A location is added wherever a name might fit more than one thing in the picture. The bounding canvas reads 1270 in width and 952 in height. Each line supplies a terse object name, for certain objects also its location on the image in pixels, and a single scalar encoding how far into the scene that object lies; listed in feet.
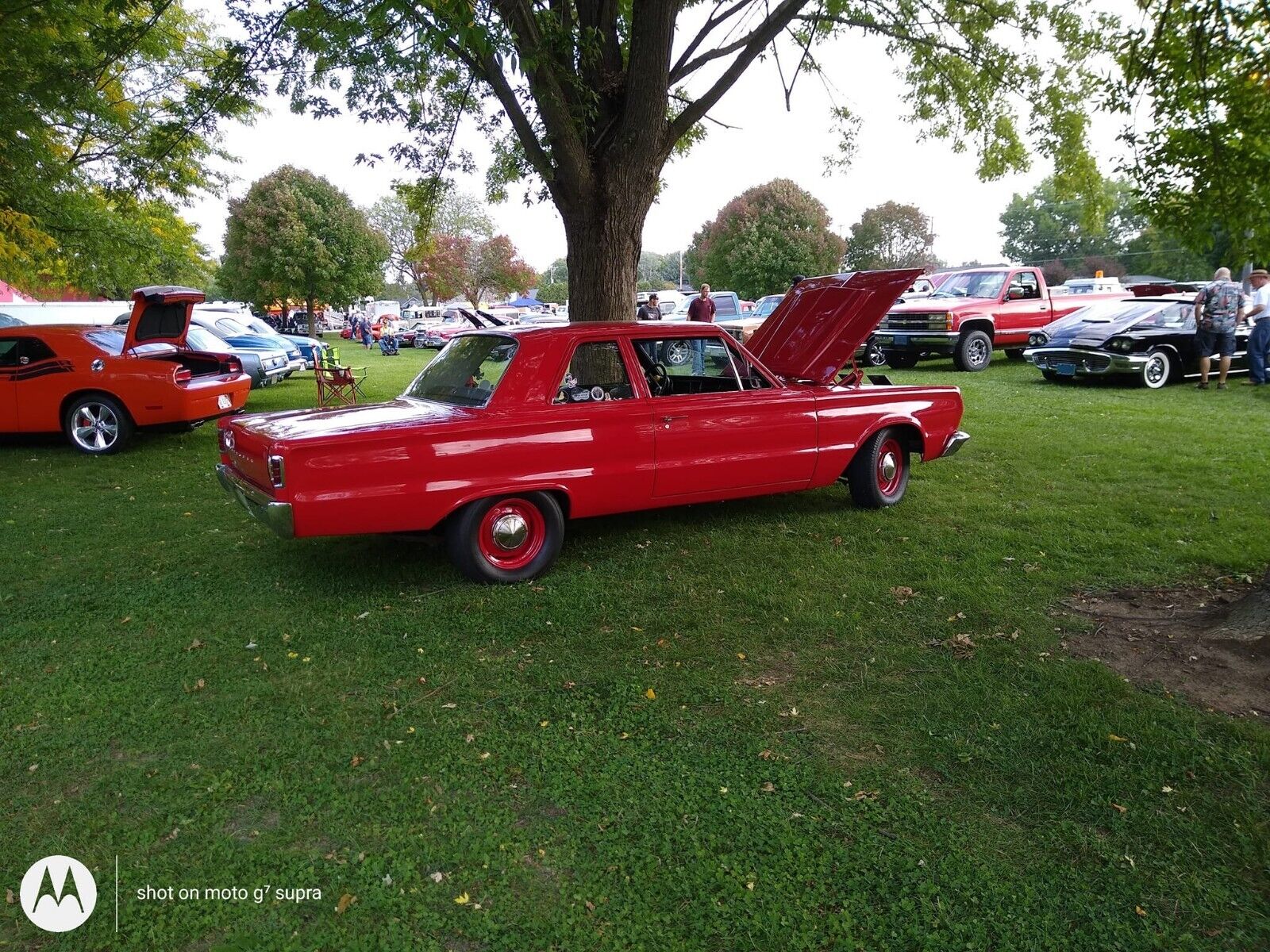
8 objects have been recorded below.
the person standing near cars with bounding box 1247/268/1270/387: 40.88
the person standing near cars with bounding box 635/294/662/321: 60.03
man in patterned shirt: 40.22
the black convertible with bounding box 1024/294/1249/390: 43.75
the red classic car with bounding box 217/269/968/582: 15.14
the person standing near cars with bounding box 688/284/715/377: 56.70
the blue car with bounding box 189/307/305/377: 51.11
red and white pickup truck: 51.93
